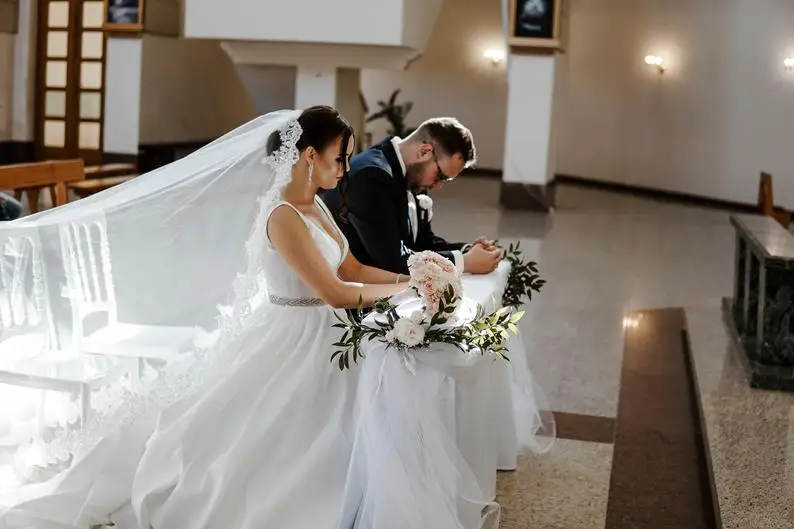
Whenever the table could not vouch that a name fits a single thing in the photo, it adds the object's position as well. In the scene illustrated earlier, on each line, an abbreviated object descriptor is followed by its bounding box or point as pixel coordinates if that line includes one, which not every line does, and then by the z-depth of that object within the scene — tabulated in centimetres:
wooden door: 1484
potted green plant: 1782
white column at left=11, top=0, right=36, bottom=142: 1487
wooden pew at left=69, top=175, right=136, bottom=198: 1013
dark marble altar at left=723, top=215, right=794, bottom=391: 515
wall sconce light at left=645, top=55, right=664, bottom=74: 1595
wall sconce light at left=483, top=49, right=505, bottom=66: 1898
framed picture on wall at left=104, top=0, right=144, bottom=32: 1395
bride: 319
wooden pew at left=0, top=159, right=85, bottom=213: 818
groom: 387
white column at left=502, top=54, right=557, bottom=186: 1339
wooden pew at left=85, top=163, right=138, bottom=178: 1153
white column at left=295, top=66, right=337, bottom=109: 1298
